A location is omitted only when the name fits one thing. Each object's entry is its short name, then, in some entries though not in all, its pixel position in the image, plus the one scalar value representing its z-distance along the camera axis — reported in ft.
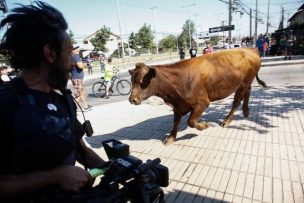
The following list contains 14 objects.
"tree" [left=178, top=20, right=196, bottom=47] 220.78
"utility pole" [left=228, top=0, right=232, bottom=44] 62.25
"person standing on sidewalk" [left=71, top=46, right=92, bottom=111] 21.47
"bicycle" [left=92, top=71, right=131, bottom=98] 33.86
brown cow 12.32
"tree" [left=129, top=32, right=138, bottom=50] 176.53
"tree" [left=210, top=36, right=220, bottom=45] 271.98
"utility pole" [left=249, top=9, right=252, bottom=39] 82.81
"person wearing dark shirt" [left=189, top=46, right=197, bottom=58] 51.11
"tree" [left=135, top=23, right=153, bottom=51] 172.42
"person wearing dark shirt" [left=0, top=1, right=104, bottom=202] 3.46
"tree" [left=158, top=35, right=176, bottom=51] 220.52
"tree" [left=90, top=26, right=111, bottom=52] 133.24
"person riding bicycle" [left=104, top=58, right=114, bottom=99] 32.55
